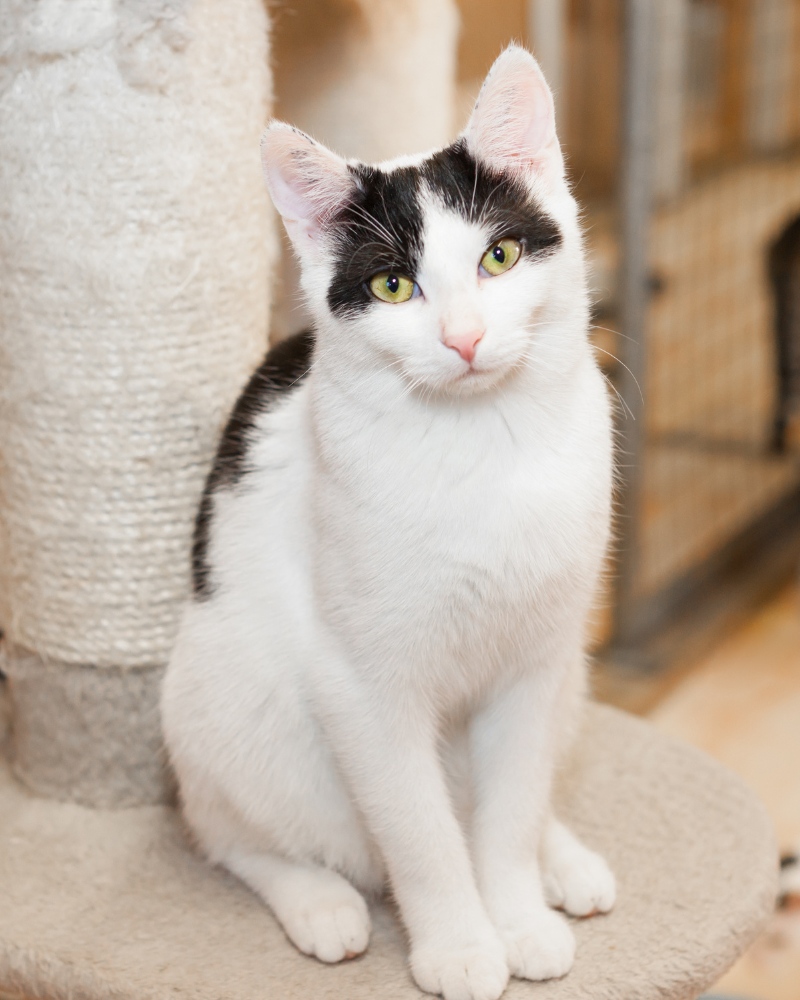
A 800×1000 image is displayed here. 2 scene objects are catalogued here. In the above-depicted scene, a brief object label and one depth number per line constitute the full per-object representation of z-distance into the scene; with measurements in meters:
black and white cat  0.81
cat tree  1.00
